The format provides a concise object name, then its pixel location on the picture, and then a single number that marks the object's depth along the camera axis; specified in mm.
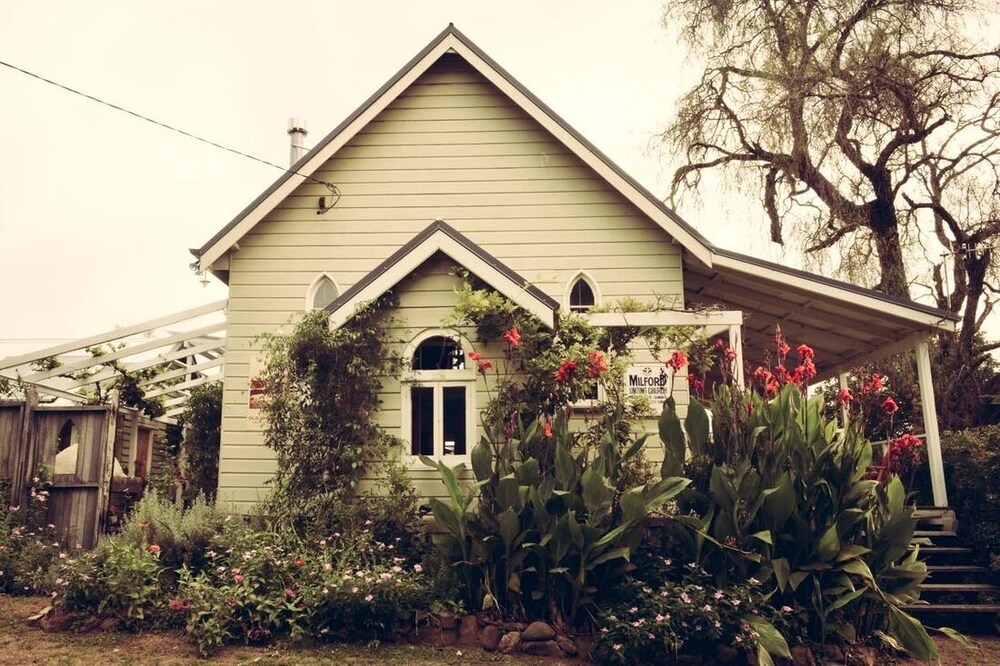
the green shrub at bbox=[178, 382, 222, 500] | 14961
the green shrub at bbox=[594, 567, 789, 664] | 7438
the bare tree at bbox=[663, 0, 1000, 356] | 16375
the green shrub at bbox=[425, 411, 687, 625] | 8070
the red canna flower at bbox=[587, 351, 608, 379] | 9016
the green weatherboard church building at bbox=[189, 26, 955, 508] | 11695
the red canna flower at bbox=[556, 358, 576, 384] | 8984
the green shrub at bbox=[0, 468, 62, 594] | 9320
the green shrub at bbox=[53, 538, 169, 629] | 8203
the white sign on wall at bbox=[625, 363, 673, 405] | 11297
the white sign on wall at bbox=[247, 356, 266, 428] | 11438
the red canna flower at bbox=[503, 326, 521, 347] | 9117
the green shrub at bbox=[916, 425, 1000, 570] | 10117
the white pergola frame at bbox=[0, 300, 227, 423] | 12508
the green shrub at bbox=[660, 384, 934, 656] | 7887
